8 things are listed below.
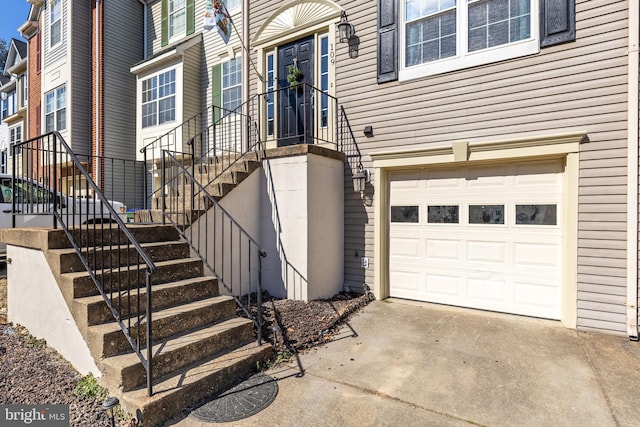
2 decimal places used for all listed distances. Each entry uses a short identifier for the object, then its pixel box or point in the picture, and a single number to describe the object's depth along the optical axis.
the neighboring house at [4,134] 16.82
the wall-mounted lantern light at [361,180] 5.52
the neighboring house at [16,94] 14.91
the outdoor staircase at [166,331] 2.58
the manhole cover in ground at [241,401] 2.56
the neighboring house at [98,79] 9.93
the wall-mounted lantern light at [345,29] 5.73
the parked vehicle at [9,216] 5.81
